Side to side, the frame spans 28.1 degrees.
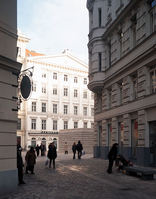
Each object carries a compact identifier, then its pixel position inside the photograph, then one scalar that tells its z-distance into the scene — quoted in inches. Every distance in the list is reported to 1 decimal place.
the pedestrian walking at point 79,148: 1203.1
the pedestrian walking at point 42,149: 1508.4
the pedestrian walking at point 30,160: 673.6
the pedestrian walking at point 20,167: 497.0
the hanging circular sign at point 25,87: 605.6
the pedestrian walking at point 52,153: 803.3
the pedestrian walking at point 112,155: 667.2
